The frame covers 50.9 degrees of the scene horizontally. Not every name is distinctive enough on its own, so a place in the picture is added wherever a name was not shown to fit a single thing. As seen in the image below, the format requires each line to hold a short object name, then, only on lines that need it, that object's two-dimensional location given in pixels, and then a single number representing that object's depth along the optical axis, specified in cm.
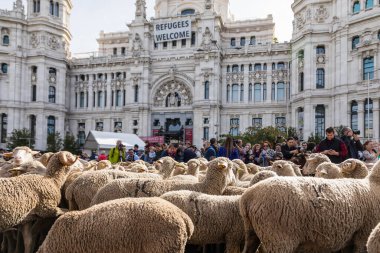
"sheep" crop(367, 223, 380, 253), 318
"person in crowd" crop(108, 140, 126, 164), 1547
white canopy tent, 2910
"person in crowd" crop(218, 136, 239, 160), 1210
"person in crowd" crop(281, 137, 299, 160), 1102
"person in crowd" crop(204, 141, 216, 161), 1254
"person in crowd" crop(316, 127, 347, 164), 865
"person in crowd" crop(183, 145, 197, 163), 1377
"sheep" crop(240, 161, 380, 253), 426
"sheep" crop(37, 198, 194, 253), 361
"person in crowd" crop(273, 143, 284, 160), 1177
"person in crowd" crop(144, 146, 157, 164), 1823
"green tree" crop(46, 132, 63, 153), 5014
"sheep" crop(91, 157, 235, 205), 606
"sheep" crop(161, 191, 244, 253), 502
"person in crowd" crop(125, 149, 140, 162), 1841
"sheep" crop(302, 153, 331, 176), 758
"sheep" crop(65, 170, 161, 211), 666
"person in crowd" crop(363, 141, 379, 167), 1080
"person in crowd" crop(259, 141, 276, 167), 1318
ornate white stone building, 5056
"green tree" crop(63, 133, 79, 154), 5095
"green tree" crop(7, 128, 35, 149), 4822
